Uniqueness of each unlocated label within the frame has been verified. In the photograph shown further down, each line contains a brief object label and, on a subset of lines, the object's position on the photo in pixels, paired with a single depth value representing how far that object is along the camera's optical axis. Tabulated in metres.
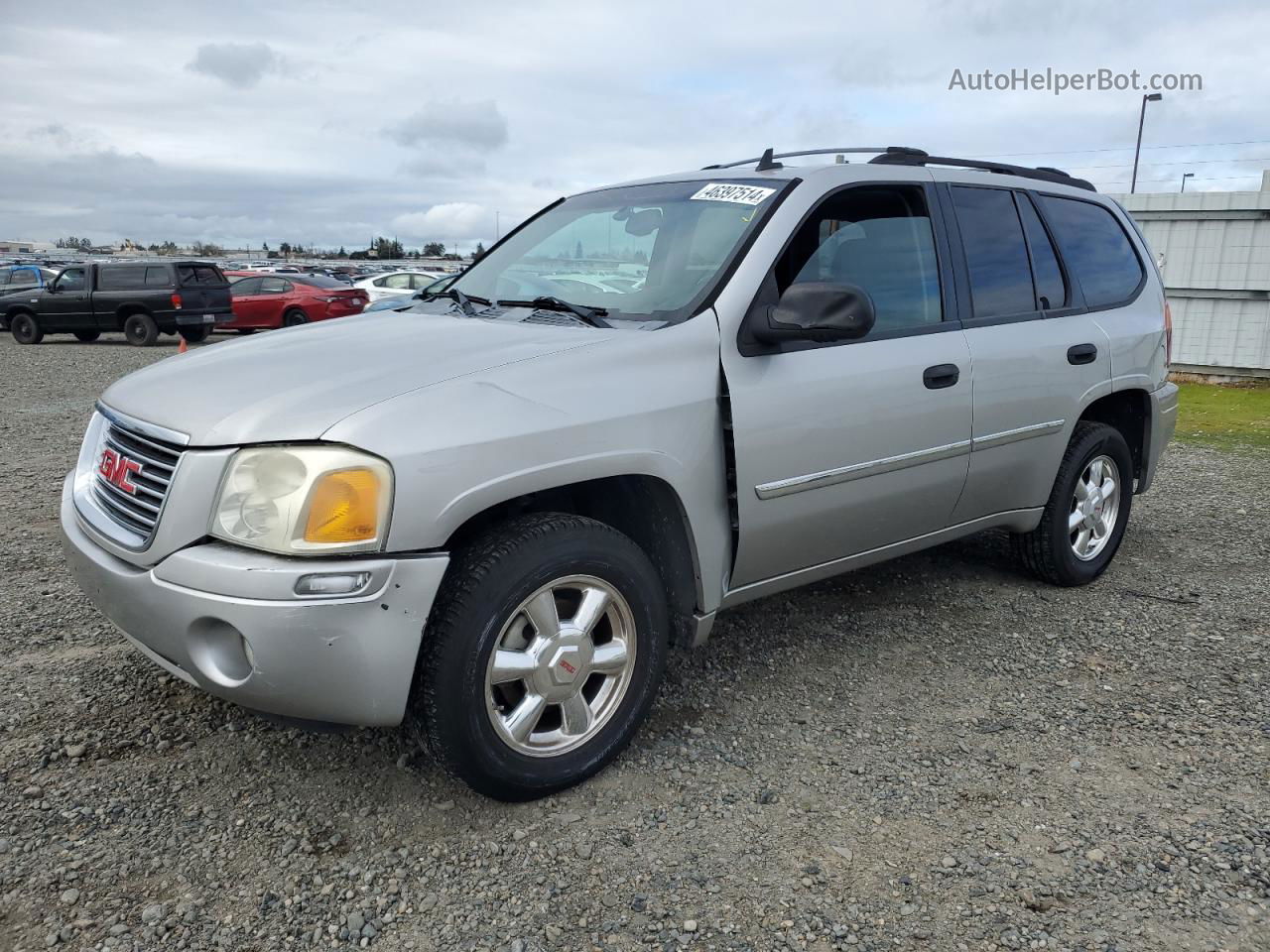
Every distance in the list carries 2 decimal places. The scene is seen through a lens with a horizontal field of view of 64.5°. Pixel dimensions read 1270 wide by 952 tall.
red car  20.28
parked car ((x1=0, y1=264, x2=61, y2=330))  22.42
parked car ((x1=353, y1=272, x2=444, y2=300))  21.66
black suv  19.02
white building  13.80
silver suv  2.47
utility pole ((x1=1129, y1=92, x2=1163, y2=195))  37.74
